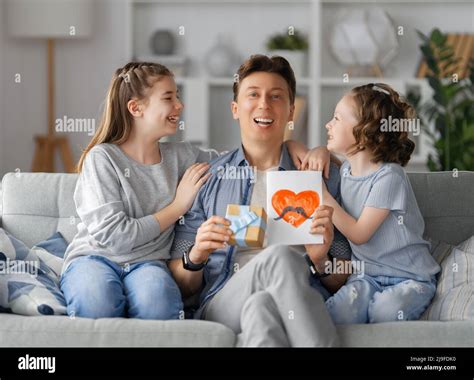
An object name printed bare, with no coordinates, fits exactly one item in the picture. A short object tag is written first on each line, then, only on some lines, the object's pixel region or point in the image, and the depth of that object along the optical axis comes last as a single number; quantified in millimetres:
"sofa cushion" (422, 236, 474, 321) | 2463
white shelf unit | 5652
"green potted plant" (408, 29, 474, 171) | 5117
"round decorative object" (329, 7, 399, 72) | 5570
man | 2266
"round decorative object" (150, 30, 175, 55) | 5668
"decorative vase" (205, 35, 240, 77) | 5680
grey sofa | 2293
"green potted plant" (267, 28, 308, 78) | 5625
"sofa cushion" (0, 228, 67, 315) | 2451
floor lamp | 5492
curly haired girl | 2479
